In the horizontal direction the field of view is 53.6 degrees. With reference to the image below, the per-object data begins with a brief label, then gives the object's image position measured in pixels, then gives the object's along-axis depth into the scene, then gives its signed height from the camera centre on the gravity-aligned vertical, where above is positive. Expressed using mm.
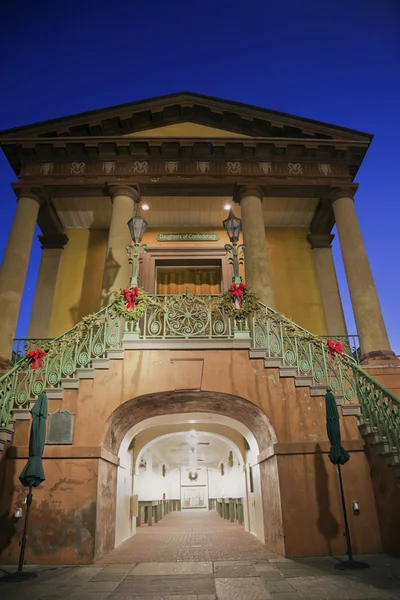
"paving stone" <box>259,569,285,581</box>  5530 -1045
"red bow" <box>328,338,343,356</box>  8300 +2748
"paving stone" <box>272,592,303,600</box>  4566 -1075
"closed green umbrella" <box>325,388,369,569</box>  6066 +714
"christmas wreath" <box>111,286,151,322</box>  8500 +3784
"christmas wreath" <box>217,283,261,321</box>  8664 +3859
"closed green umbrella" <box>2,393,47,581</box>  6148 +655
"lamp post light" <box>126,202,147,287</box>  9188 +5657
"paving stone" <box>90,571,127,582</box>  5691 -1047
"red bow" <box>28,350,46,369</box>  7984 +2573
